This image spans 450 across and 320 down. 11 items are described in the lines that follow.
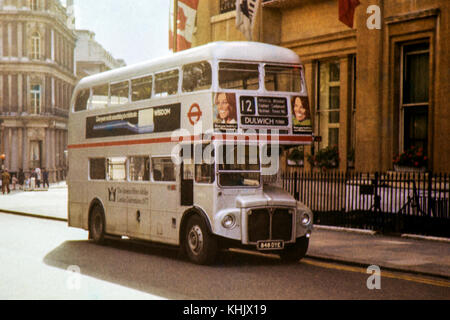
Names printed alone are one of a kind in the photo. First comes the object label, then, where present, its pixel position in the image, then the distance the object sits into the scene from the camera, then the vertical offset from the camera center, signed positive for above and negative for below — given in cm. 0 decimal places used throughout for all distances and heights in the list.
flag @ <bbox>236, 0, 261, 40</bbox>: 2205 +440
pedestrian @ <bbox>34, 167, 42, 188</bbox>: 5490 -245
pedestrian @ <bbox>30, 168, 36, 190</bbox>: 5188 -277
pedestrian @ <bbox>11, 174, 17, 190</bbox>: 5312 -277
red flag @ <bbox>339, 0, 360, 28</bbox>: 1931 +400
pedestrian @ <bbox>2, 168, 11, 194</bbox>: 4572 -225
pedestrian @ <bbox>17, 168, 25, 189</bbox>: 5684 -261
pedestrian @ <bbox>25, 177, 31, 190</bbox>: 5263 -294
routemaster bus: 1186 +4
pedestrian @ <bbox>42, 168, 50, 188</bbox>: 5578 -248
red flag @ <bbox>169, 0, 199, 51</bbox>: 2555 +486
